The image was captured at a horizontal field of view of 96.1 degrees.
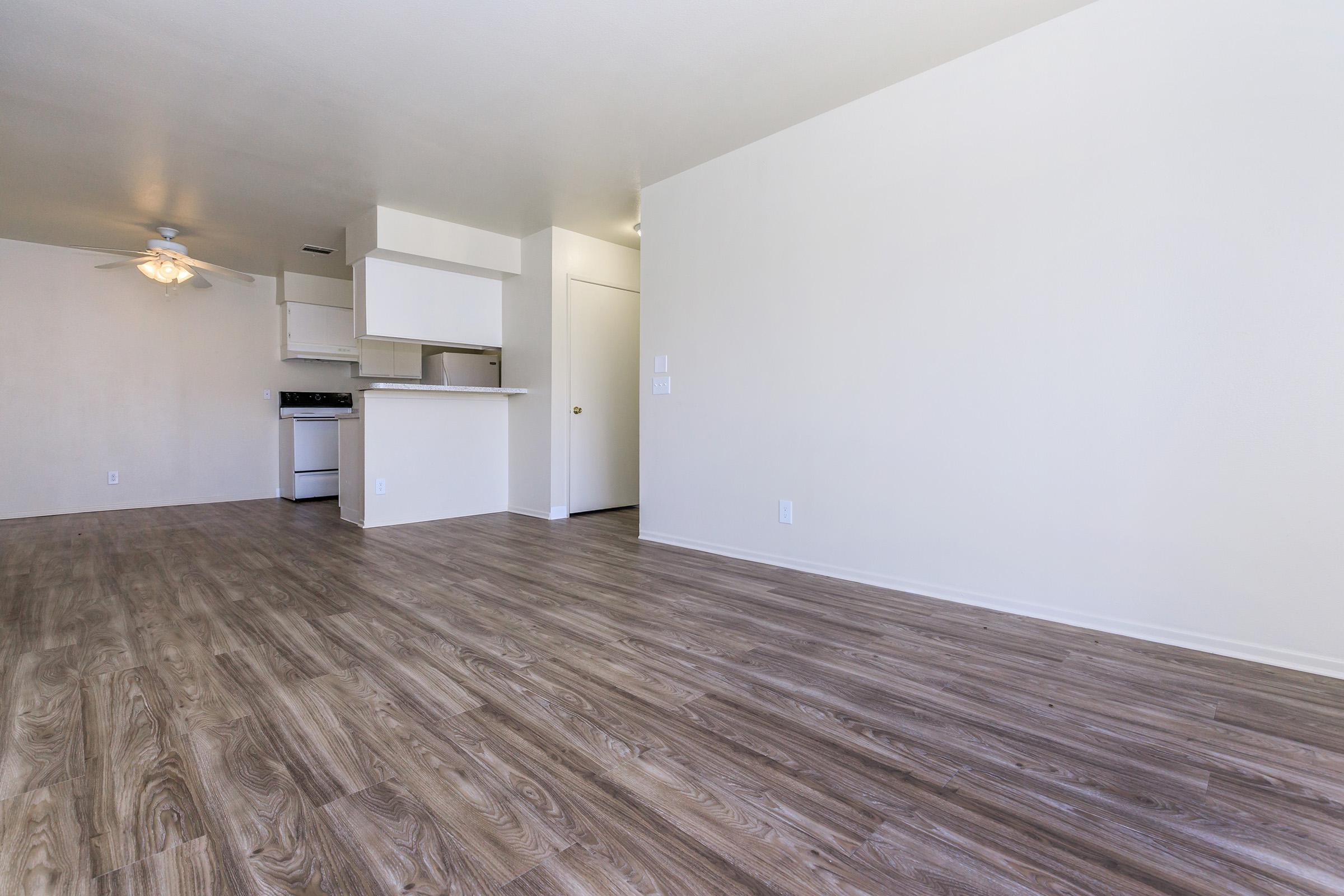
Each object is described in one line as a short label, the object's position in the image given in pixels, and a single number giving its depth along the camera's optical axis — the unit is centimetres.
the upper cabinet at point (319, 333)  608
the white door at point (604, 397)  491
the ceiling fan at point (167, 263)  453
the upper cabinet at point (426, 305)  452
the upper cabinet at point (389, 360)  576
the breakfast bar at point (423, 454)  446
